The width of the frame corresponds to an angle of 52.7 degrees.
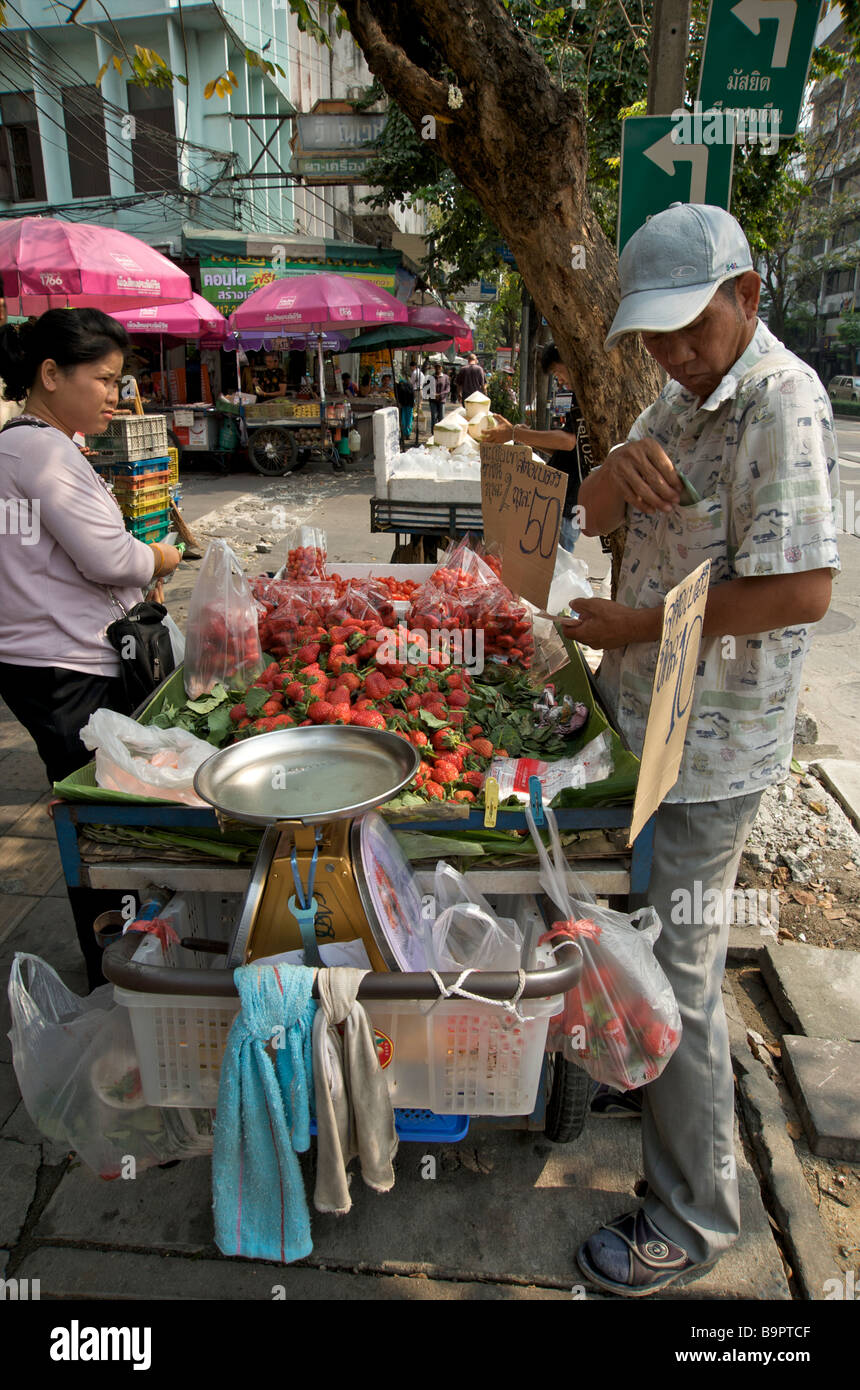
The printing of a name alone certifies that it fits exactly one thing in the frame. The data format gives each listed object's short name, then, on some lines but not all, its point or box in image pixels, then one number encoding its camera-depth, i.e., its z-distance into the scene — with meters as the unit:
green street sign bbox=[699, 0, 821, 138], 3.10
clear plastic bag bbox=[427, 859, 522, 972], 1.94
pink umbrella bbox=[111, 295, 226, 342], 12.07
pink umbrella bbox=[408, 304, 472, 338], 16.98
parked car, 39.88
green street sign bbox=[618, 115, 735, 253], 2.99
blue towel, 1.56
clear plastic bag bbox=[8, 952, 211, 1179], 1.92
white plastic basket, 1.70
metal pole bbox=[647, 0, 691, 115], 3.47
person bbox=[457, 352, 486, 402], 19.73
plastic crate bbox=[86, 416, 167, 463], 7.74
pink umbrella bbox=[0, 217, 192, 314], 7.86
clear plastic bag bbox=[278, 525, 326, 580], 3.90
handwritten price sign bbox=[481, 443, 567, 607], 2.70
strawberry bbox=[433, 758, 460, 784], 2.30
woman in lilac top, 2.46
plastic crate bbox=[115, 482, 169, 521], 7.86
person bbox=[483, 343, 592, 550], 3.64
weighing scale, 1.69
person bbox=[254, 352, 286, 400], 17.98
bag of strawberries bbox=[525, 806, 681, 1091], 1.87
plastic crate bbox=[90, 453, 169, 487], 7.85
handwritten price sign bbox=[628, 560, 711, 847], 1.56
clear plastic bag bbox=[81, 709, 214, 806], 2.09
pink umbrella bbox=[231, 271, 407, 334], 13.21
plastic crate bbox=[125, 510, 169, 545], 7.98
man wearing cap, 1.62
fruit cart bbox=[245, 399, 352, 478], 15.53
